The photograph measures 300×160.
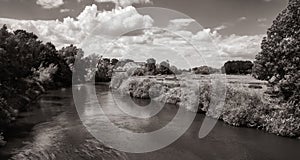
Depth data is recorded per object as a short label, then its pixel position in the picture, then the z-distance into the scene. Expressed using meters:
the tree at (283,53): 19.60
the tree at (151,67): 64.90
